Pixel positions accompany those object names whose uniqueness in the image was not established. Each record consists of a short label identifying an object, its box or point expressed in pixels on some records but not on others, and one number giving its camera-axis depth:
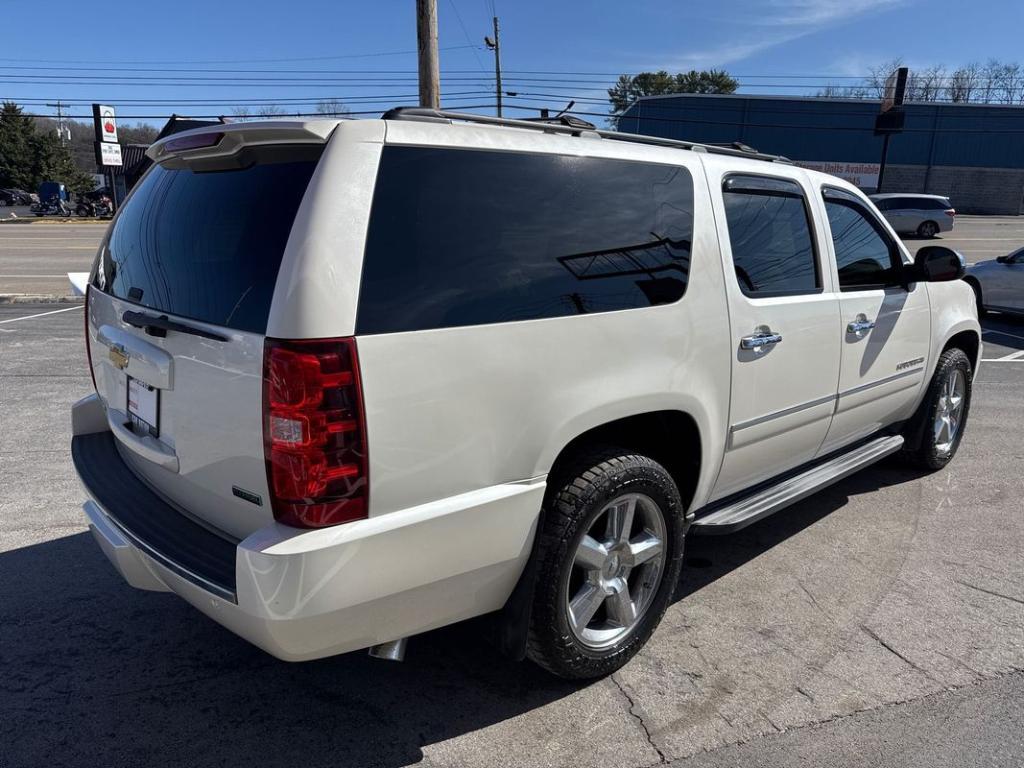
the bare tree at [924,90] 74.12
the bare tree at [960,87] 71.85
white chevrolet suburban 2.06
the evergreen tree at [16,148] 62.25
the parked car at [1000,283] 11.93
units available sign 53.03
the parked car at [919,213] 31.66
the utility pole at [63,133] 72.69
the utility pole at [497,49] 51.68
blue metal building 52.97
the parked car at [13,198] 59.38
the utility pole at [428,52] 13.09
